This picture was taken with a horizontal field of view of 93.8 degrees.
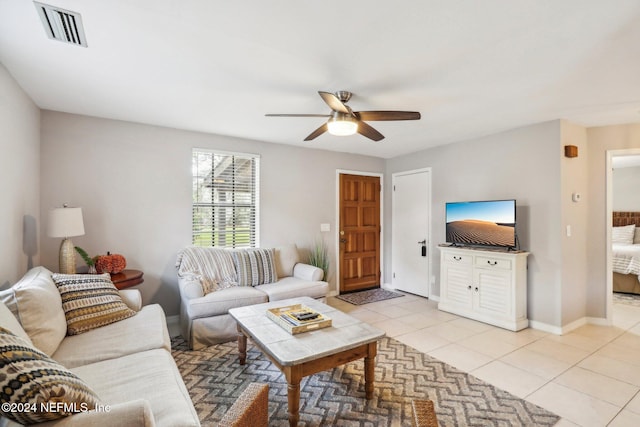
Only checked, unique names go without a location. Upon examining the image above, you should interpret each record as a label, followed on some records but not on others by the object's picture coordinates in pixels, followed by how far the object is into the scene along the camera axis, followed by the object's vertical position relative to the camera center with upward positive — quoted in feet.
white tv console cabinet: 11.33 -2.88
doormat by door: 15.34 -4.40
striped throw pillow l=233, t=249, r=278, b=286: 12.14 -2.14
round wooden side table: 9.46 -2.05
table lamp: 8.94 -0.40
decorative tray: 7.24 -2.66
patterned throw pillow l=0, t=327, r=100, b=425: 2.85 -1.74
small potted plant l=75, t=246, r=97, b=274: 9.82 -1.48
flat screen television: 11.62 -0.36
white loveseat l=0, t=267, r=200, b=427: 3.33 -2.69
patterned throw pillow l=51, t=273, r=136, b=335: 6.86 -2.12
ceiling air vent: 5.28 +3.61
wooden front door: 16.89 -1.02
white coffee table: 6.04 -2.84
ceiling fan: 7.79 +2.65
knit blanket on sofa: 11.17 -2.01
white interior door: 15.84 -0.94
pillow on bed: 19.51 -1.31
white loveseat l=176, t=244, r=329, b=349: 9.92 -2.81
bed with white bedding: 15.98 -2.90
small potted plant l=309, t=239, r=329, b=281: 15.28 -2.13
